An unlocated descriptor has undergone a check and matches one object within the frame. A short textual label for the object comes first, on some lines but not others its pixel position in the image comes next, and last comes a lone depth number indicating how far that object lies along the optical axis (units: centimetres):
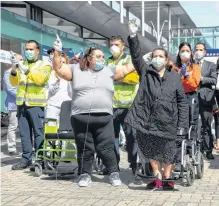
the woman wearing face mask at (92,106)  621
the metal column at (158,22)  2483
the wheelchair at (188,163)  602
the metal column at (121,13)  1769
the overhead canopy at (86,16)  1042
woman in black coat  587
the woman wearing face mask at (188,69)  689
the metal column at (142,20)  2264
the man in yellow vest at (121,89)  684
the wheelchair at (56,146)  692
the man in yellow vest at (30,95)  740
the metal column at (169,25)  2688
